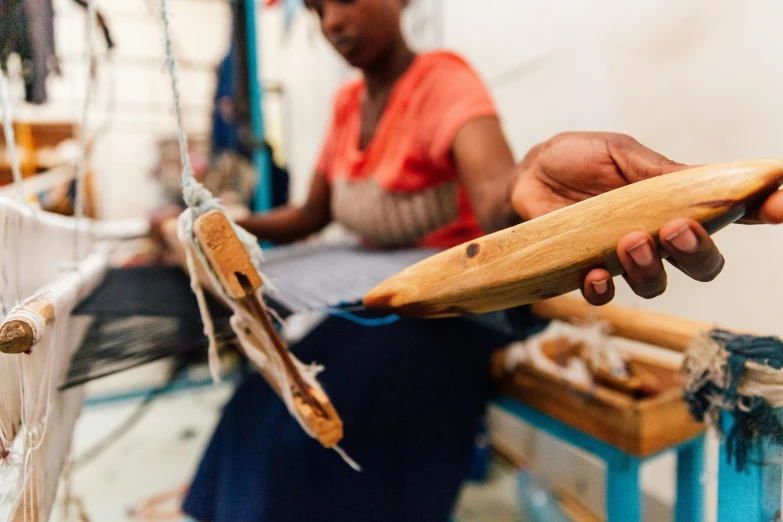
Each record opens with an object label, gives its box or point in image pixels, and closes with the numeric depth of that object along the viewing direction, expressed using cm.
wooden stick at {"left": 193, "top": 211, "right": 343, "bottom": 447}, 29
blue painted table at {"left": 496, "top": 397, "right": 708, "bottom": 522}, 53
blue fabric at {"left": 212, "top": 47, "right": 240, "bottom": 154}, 151
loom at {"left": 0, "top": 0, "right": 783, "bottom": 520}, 25
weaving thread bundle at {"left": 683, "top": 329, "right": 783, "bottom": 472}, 35
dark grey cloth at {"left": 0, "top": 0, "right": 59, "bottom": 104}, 41
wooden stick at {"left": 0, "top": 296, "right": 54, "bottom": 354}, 28
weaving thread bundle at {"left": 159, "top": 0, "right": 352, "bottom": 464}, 31
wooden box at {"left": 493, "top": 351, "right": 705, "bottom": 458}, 57
